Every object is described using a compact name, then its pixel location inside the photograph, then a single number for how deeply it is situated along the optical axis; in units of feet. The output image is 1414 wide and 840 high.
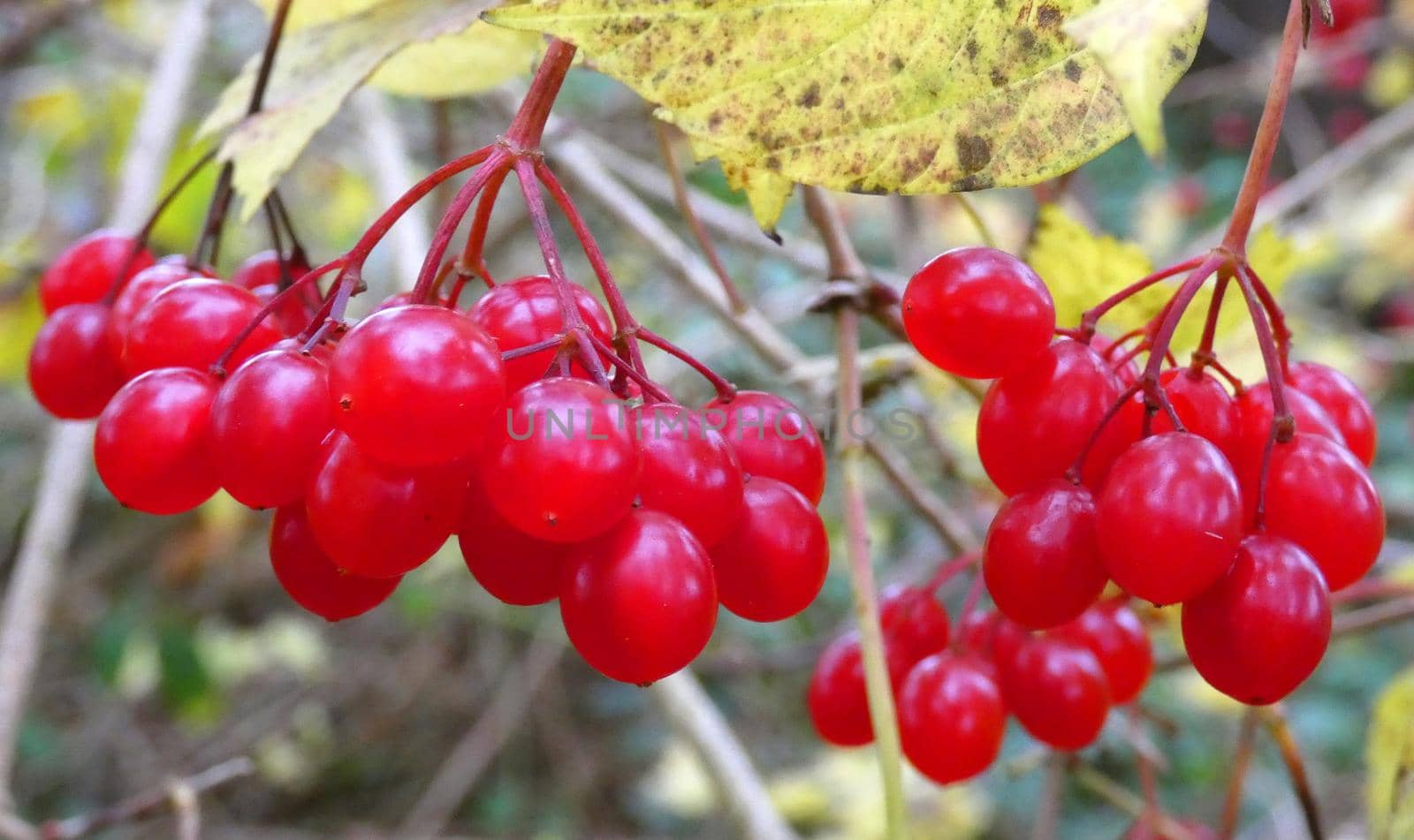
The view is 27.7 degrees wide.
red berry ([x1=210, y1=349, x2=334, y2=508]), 0.49
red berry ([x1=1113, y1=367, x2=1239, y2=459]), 0.52
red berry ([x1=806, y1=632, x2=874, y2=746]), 0.60
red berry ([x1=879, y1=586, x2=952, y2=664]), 0.61
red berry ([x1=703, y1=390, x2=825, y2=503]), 0.53
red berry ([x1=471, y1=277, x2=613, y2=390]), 0.51
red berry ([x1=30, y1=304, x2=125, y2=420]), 0.57
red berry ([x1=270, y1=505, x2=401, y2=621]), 0.51
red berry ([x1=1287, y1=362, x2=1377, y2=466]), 0.55
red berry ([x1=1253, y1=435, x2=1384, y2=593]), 0.51
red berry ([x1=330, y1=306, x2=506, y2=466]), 0.47
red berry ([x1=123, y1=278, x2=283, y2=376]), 0.52
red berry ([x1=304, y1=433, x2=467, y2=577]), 0.48
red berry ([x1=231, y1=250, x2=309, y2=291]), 0.58
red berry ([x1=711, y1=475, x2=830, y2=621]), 0.51
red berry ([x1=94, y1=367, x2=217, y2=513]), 0.51
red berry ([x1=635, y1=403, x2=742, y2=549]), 0.50
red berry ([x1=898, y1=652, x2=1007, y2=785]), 0.58
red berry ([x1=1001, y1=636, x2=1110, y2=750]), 0.59
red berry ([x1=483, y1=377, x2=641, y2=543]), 0.48
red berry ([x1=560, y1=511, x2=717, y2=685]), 0.49
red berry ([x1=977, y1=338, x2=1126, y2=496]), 0.52
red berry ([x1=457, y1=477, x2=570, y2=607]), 0.50
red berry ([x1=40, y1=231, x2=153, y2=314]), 0.59
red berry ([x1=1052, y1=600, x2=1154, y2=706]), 0.61
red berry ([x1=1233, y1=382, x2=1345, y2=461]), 0.53
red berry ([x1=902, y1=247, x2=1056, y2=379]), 0.51
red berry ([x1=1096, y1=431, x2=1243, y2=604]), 0.49
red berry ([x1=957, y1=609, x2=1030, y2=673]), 0.61
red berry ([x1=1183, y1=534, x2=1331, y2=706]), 0.50
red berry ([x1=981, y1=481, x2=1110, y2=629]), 0.51
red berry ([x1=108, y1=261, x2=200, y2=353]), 0.56
